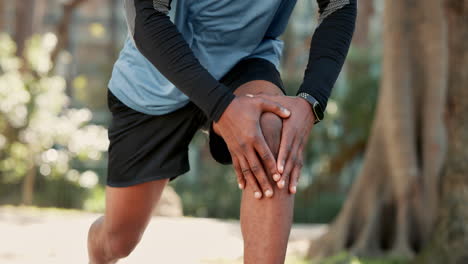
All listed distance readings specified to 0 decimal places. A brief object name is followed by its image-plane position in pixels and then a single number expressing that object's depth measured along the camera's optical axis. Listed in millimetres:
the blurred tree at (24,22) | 16109
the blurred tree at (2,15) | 16828
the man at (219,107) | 2252
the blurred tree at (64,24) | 17469
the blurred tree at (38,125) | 13633
